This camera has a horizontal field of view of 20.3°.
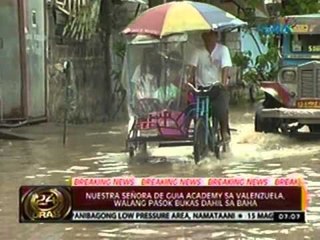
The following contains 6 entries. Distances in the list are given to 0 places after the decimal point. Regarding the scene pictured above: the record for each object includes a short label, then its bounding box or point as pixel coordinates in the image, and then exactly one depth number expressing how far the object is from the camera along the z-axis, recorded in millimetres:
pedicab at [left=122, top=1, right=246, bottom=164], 12477
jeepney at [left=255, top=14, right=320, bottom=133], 15250
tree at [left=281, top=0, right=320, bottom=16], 26609
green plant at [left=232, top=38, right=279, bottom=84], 26281
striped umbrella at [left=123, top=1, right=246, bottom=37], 12516
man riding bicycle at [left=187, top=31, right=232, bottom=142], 12586
